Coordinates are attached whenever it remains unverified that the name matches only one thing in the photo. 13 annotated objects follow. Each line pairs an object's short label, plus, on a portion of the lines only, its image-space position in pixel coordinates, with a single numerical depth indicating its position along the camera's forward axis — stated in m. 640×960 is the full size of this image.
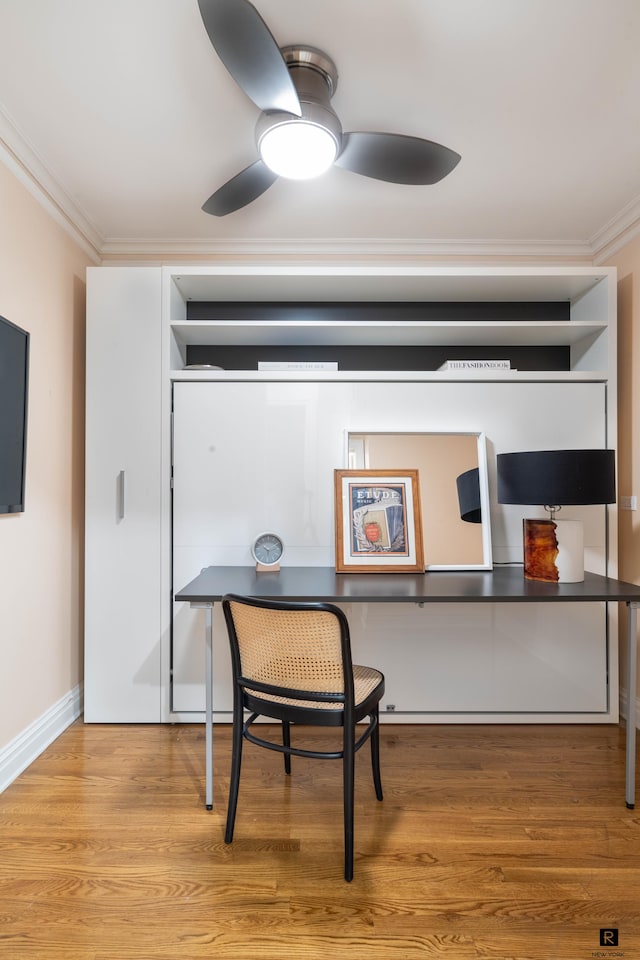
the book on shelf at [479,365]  2.72
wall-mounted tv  2.07
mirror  2.64
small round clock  2.54
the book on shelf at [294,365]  2.71
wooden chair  1.66
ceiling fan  1.38
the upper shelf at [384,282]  2.67
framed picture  2.51
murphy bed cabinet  2.64
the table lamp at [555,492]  2.16
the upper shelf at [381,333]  2.70
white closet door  2.63
